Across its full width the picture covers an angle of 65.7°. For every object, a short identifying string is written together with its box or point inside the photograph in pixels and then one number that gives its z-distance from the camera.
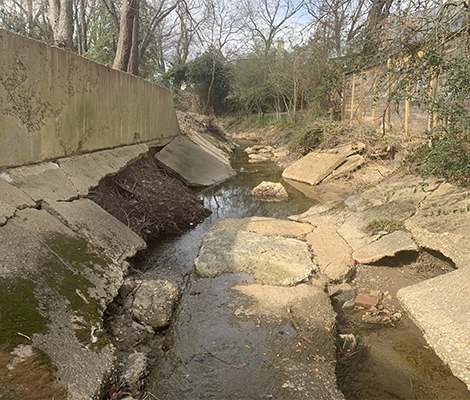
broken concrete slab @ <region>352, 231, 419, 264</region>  3.78
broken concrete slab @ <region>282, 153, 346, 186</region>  8.58
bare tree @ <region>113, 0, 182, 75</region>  8.59
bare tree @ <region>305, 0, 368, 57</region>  12.02
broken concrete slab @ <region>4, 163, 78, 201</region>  3.16
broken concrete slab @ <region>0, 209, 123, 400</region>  1.92
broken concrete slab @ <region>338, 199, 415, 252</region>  4.29
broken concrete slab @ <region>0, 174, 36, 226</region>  2.70
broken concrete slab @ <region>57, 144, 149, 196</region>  3.94
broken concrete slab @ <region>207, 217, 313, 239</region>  4.73
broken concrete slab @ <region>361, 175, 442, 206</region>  4.68
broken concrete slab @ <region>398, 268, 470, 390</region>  2.28
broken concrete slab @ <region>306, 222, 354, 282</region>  3.65
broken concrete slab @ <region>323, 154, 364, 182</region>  8.09
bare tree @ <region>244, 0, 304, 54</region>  23.84
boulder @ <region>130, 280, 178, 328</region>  2.88
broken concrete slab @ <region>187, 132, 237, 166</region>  10.65
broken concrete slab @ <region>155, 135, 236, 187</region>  7.59
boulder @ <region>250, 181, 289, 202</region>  7.47
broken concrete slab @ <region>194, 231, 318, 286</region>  3.47
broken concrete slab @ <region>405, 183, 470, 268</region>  3.34
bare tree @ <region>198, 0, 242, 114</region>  19.27
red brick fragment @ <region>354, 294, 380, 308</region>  3.20
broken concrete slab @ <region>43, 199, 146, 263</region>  3.24
